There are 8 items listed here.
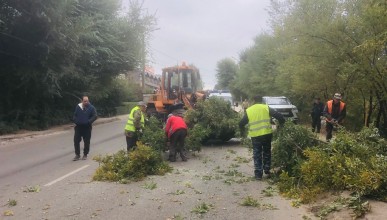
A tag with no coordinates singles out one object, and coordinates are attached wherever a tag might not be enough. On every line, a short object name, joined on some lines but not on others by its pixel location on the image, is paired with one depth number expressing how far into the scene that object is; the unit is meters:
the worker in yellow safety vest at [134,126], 11.09
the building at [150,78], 85.82
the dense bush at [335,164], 6.27
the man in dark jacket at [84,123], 12.12
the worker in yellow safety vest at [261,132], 9.02
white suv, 23.78
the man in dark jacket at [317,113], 18.50
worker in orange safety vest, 12.02
